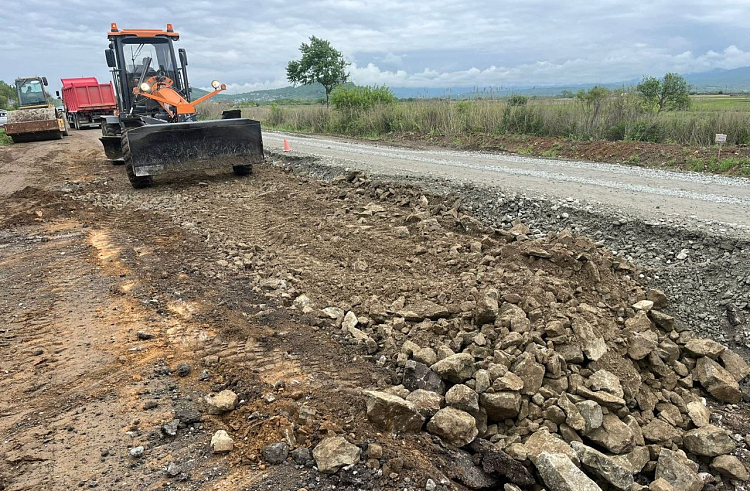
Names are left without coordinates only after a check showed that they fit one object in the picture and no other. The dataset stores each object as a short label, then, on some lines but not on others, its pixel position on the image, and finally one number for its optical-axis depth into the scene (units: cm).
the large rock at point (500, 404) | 300
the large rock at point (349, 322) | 383
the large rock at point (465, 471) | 253
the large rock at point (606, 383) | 329
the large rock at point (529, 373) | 317
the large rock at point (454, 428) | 274
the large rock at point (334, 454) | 241
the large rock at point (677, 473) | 276
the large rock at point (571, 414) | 300
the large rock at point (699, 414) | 324
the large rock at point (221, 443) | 253
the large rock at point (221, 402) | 284
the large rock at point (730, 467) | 288
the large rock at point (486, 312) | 381
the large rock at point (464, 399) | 294
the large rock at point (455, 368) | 320
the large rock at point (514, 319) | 366
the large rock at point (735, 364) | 364
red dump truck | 2741
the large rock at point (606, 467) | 267
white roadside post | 958
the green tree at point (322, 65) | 3206
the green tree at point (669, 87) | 2396
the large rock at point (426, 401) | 286
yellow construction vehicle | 2031
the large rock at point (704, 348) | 374
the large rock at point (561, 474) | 250
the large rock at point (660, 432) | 310
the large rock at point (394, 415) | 274
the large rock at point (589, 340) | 355
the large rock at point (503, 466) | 258
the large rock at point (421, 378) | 313
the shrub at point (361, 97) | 2223
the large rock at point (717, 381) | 351
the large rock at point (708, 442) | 299
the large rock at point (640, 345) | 370
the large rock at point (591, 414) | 302
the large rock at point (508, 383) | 306
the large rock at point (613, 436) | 296
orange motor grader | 880
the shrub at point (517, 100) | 1716
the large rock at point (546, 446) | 273
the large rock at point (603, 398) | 316
